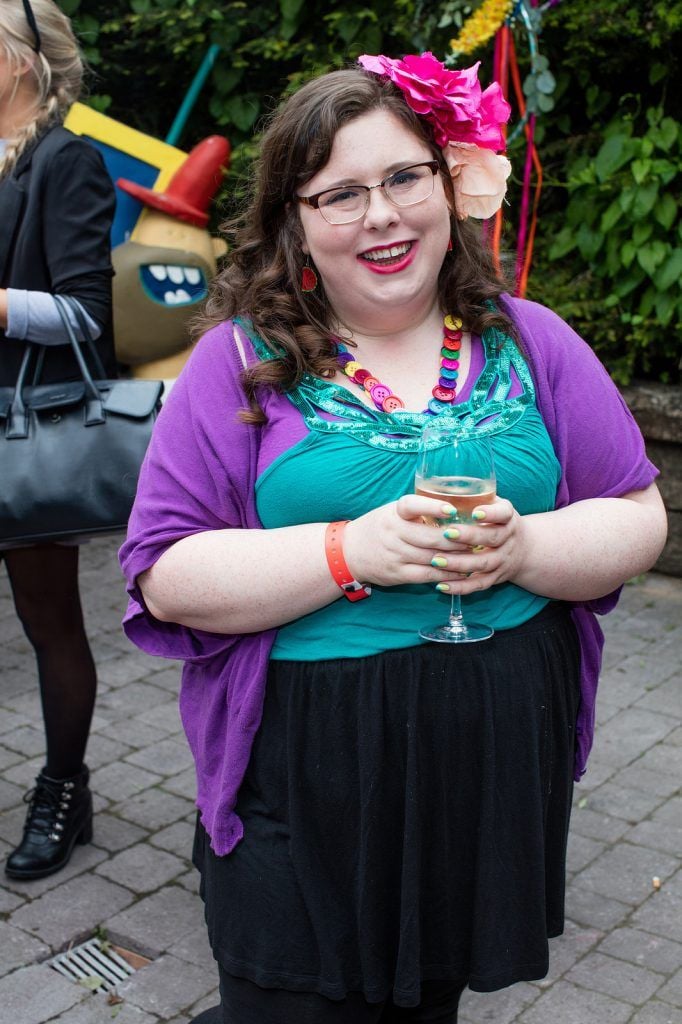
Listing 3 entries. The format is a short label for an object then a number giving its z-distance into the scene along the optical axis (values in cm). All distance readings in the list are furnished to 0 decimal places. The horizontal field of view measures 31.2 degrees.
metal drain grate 307
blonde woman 303
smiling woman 195
